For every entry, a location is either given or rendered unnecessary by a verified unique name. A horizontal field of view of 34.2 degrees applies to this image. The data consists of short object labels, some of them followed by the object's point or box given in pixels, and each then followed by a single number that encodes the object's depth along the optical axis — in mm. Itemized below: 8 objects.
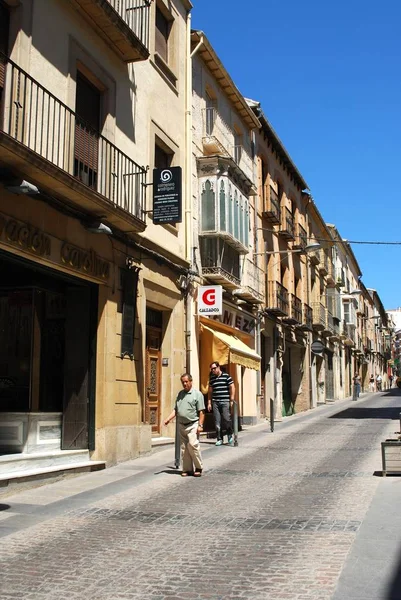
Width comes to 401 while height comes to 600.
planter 9734
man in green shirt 10188
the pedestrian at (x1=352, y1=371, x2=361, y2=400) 39125
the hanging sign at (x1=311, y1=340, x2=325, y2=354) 31267
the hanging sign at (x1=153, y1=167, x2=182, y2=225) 13086
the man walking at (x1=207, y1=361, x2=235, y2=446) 14508
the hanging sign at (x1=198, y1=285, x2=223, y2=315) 15992
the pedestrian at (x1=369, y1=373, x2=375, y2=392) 64250
